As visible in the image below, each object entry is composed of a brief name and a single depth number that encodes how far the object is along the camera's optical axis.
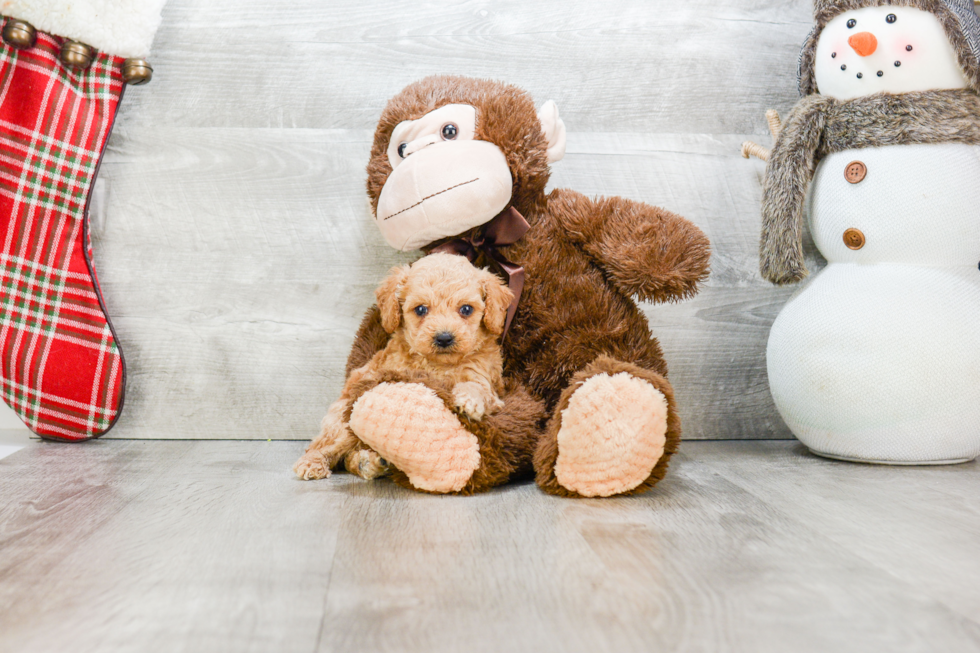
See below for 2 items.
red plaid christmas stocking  1.14
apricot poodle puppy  0.90
